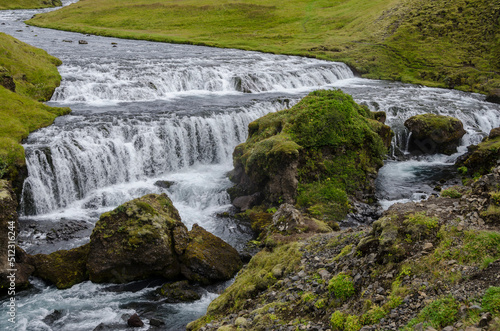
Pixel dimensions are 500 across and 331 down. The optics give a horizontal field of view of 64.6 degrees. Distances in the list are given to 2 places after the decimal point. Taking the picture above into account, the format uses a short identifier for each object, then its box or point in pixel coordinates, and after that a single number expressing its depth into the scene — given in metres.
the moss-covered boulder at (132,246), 16.44
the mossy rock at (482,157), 26.01
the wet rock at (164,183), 25.97
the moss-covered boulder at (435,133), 31.48
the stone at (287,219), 16.00
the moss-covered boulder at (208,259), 16.73
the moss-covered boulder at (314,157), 21.36
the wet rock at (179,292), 15.64
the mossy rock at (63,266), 16.61
